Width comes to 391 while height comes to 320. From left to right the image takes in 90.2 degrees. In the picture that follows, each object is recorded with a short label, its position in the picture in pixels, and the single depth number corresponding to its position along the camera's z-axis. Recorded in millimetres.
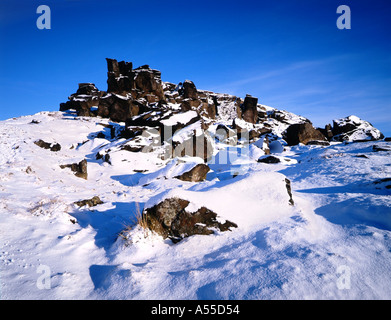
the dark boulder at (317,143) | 26831
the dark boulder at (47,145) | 17516
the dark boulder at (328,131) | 35656
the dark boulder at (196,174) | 12219
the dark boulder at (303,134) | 28984
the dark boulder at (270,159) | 17062
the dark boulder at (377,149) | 13072
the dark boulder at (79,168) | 12289
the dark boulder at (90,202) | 6360
